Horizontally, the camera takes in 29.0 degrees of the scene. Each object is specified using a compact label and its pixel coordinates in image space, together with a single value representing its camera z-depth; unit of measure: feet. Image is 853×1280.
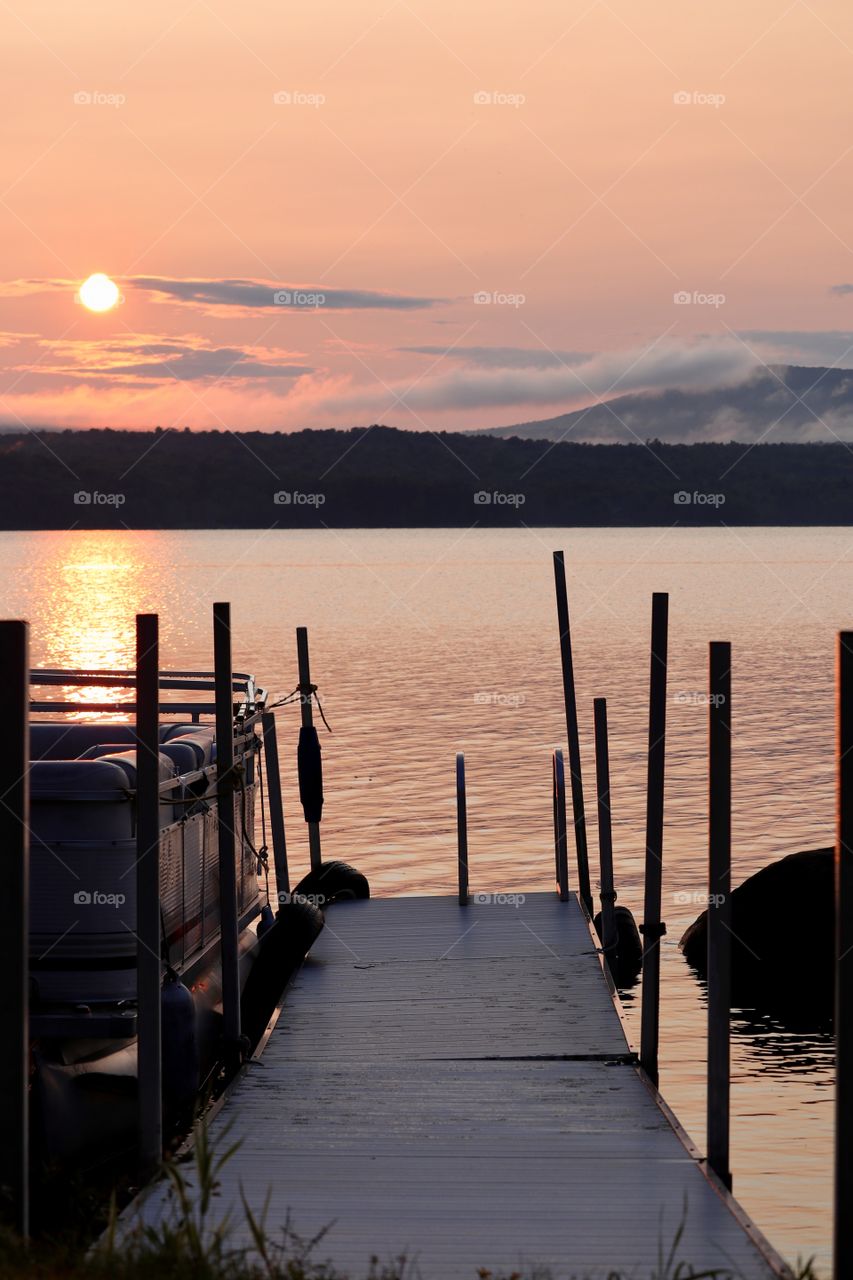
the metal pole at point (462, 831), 67.77
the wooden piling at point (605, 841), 56.90
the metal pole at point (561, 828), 68.59
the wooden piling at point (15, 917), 24.53
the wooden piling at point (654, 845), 43.98
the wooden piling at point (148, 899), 35.78
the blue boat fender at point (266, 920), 64.49
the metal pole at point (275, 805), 69.15
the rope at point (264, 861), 64.13
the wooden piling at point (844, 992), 25.50
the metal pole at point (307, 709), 69.21
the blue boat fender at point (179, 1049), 43.55
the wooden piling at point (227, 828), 43.83
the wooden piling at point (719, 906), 35.42
